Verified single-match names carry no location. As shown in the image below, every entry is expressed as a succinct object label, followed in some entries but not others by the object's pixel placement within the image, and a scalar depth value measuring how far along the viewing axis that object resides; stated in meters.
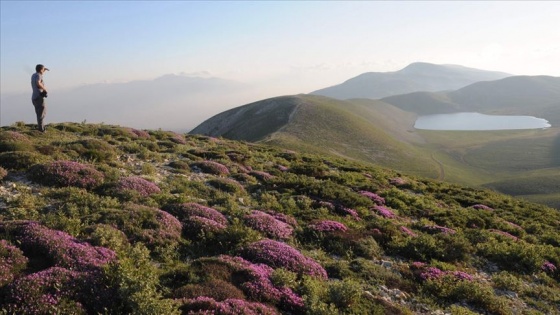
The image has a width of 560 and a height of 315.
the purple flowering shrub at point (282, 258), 12.08
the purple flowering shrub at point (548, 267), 17.86
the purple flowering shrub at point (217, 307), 8.18
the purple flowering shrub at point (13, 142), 20.89
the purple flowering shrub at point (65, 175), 16.55
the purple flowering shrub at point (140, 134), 37.88
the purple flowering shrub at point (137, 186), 16.88
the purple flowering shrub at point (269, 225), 15.41
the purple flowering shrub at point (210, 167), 25.38
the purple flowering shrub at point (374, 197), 25.90
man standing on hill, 23.80
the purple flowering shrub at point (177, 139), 38.97
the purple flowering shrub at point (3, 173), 16.39
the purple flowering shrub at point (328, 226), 16.89
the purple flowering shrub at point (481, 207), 32.14
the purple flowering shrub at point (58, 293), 7.51
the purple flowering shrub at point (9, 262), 8.31
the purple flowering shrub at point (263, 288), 9.82
